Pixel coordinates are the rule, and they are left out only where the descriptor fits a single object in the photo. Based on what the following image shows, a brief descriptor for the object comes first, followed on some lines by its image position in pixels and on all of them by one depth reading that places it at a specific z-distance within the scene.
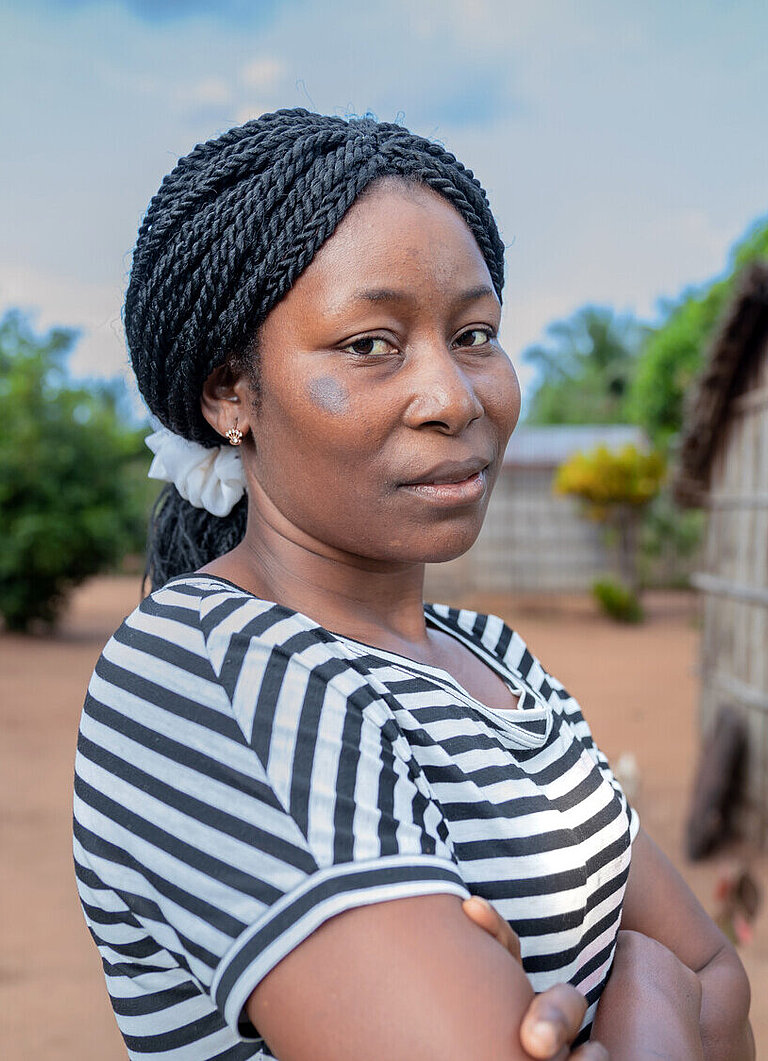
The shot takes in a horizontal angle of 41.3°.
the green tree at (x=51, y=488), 12.26
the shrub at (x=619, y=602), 15.48
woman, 0.89
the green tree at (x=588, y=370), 29.19
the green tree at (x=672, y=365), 15.72
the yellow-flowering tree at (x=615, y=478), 15.48
